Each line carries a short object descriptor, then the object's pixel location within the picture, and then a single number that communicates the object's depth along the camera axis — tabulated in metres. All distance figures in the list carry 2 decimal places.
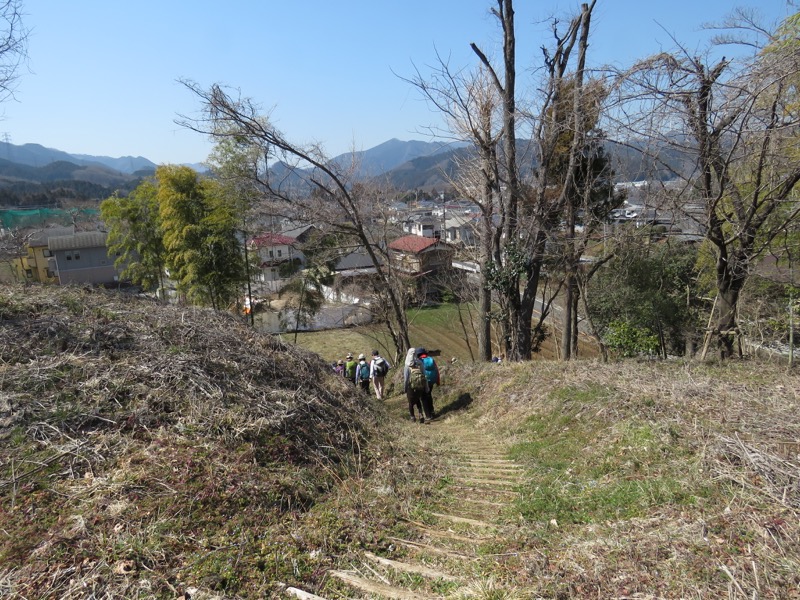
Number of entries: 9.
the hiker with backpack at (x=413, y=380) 7.72
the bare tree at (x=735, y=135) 5.53
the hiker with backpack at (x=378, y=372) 9.68
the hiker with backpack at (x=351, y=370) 10.80
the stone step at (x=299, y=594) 2.71
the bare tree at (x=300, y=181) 8.82
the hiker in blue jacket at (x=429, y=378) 8.01
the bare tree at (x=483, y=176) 9.90
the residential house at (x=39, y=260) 32.25
